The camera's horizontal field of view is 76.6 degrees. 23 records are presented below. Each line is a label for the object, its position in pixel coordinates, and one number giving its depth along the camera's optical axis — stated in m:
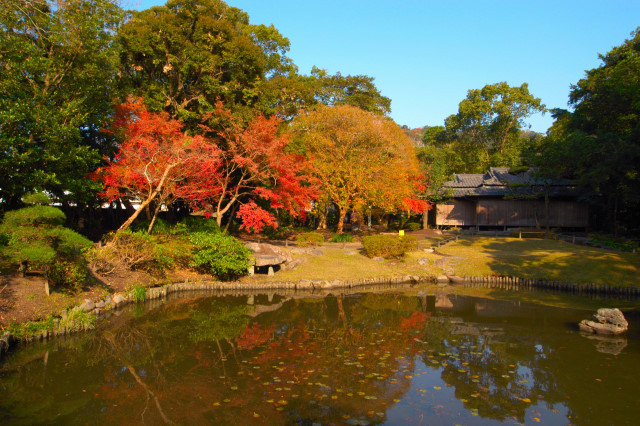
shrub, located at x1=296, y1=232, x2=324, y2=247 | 23.38
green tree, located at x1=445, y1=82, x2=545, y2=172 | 47.34
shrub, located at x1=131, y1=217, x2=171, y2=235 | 19.94
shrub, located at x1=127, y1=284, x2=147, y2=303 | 14.49
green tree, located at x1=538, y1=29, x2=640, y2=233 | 23.47
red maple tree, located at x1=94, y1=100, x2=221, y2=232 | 17.09
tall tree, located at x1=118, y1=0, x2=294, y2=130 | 20.02
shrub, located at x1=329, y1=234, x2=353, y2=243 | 25.67
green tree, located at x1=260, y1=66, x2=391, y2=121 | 23.16
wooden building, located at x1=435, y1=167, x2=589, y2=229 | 31.76
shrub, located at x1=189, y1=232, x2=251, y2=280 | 17.34
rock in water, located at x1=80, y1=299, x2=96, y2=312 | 11.75
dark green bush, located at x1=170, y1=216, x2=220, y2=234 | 20.19
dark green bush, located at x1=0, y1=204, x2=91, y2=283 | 10.39
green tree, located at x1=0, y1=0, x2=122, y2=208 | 13.62
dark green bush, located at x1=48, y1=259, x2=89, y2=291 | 11.70
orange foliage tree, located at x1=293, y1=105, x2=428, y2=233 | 26.50
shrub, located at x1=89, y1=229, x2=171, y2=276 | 14.21
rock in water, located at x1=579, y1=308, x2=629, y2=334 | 11.41
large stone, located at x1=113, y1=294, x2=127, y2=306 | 13.52
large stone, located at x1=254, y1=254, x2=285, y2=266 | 18.64
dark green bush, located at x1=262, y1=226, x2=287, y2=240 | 27.25
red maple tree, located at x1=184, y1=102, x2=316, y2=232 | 20.19
